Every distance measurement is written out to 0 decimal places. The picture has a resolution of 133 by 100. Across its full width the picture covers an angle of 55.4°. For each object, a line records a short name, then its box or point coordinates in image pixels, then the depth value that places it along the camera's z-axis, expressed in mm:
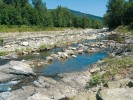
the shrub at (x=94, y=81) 9716
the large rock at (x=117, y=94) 6397
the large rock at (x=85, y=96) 6863
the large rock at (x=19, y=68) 12404
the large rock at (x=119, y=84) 7573
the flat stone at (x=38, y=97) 8390
